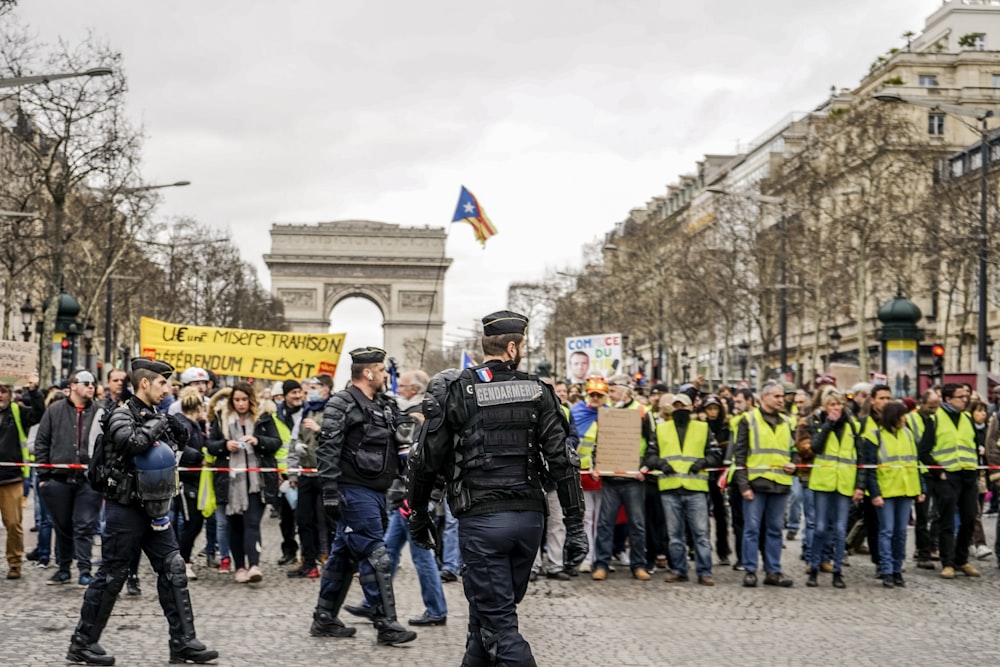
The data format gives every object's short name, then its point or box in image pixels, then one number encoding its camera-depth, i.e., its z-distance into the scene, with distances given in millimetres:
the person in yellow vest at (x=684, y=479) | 12594
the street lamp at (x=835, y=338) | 43181
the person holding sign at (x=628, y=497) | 13078
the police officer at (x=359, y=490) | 8992
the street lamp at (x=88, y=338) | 38656
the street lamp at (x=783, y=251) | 32188
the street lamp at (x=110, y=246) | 33344
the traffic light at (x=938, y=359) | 29956
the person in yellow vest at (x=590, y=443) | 13445
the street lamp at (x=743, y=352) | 59131
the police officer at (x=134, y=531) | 8109
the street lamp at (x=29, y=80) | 16703
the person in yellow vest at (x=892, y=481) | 12422
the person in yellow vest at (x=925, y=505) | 13484
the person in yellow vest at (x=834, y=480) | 12422
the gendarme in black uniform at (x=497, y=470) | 6344
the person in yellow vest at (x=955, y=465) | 13297
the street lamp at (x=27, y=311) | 36125
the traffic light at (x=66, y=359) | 33969
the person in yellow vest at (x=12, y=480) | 12281
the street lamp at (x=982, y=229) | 24070
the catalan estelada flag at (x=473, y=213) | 40250
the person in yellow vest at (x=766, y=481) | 12430
